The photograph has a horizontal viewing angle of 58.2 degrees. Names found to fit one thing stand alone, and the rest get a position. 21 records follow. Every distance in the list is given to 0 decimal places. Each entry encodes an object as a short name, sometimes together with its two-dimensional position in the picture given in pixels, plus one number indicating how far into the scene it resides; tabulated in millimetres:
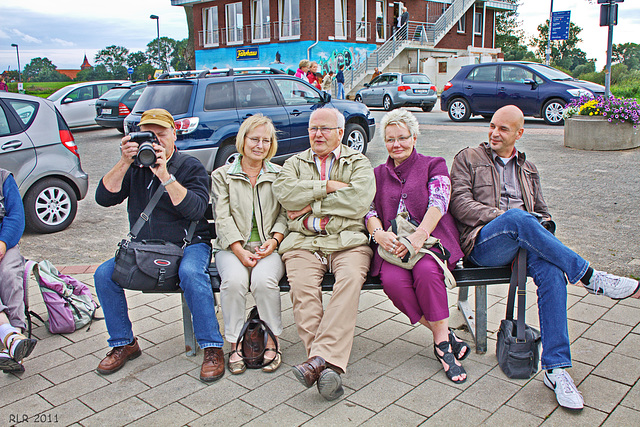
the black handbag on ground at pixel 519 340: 3309
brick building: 35344
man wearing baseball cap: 3549
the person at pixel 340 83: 23017
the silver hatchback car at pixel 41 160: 6570
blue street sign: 20984
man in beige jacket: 3398
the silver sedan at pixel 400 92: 22953
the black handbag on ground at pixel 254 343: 3582
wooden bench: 3607
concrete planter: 11383
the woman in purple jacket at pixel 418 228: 3447
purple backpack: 4109
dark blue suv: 8961
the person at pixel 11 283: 3449
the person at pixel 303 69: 15188
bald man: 3227
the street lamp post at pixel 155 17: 41700
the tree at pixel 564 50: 54600
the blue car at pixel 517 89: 15125
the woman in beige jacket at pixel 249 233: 3604
